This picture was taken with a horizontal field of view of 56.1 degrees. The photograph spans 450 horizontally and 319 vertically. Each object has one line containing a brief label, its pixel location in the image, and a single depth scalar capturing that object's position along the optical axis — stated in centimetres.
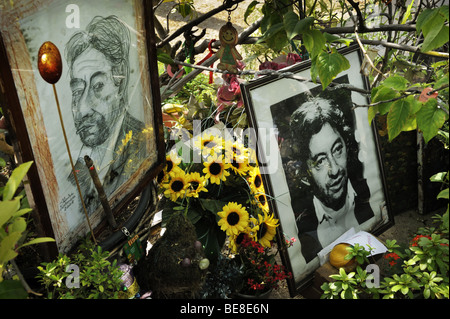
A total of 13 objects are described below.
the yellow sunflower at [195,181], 139
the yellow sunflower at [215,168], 141
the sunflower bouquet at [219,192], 139
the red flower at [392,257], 129
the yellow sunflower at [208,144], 142
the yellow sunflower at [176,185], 139
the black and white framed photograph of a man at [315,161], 143
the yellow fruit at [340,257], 147
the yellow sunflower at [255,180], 147
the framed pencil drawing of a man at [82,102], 75
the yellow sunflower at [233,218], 138
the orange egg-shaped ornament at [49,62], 77
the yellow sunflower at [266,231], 146
